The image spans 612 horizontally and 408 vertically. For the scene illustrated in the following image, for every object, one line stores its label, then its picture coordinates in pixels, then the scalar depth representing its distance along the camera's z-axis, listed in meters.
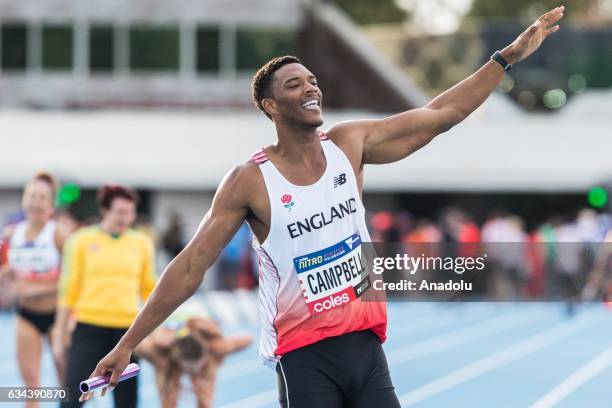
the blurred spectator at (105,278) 17.94
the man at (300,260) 10.62
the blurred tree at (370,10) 124.56
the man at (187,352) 18.58
